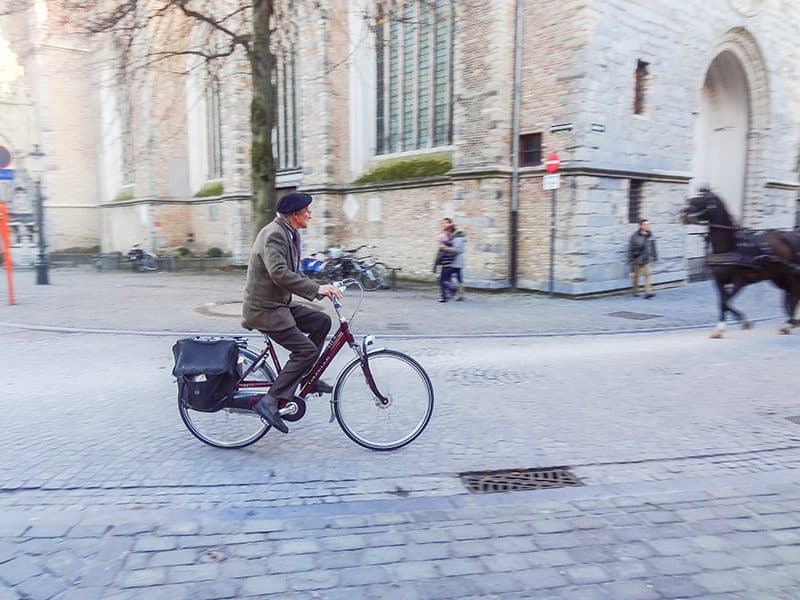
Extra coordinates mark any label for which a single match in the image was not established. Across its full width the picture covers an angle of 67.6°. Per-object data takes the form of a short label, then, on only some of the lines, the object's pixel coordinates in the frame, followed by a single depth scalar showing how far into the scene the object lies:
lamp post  17.56
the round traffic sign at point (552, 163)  13.48
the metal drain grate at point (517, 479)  4.09
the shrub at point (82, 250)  31.75
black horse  9.08
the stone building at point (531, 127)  13.90
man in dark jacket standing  13.95
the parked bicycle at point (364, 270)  16.06
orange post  12.57
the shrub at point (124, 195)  29.85
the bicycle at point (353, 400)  4.56
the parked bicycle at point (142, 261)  24.05
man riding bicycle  4.27
